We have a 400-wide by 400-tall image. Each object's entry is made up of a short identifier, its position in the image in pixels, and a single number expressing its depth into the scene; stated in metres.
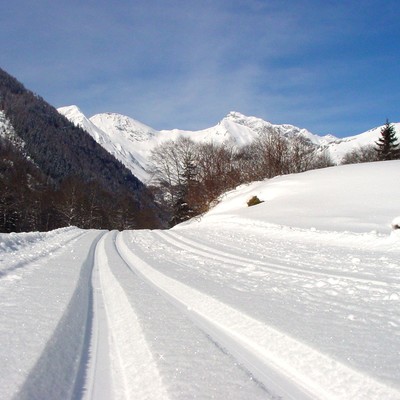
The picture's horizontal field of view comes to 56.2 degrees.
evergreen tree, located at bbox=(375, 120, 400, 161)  56.20
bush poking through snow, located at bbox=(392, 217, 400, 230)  13.59
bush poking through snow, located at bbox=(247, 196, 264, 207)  26.69
